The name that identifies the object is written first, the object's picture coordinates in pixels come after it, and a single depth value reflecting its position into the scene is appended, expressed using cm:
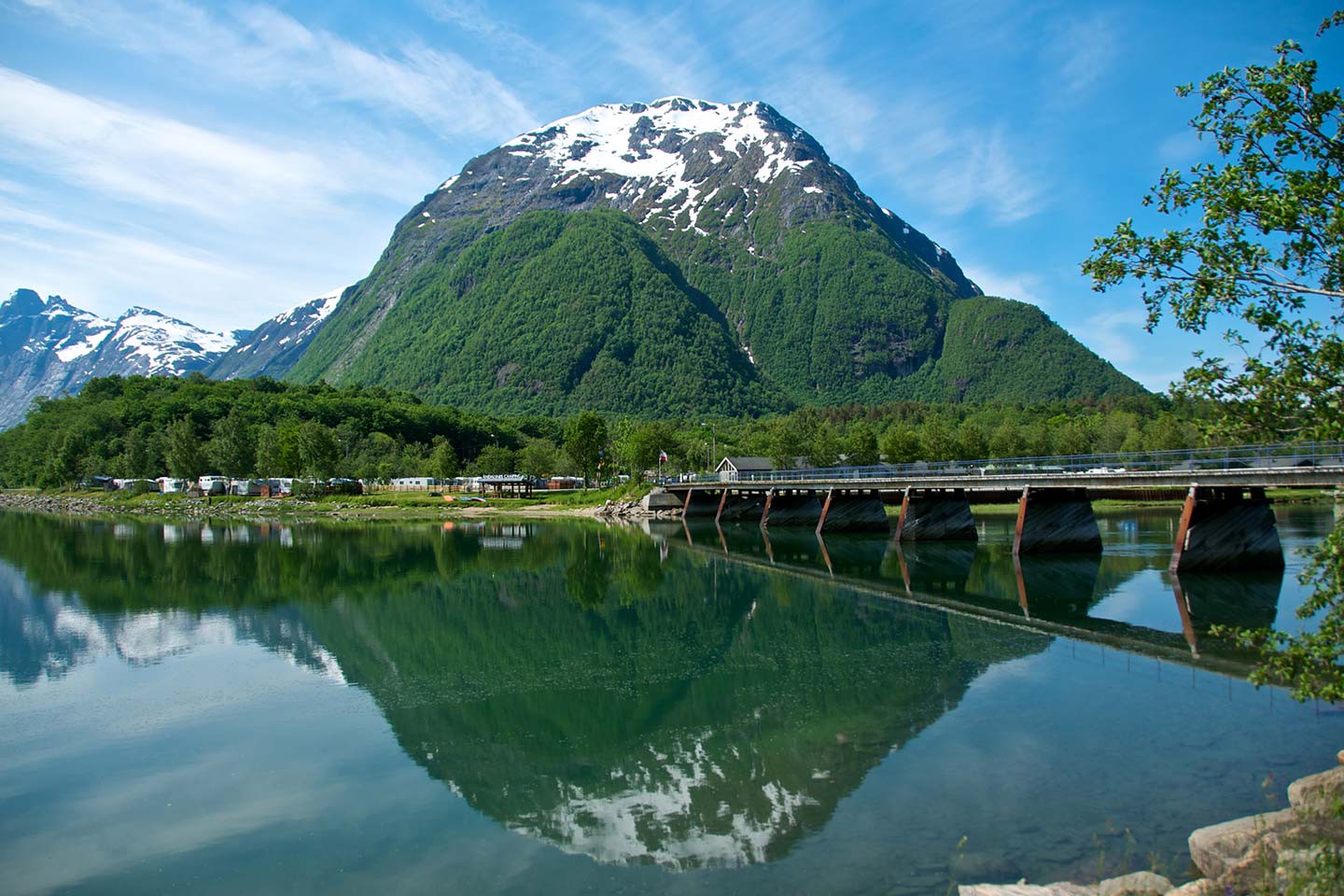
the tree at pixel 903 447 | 11431
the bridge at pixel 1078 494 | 3475
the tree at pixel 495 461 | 16100
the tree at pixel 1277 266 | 962
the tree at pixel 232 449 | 13150
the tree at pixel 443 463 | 14512
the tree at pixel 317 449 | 12431
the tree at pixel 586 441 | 13046
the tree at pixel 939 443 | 11338
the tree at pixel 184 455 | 13000
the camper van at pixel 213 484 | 13050
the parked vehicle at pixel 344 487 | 12800
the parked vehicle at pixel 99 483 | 14952
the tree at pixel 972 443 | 11425
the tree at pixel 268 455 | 13025
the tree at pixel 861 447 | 12606
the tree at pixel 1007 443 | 11731
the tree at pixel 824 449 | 12694
